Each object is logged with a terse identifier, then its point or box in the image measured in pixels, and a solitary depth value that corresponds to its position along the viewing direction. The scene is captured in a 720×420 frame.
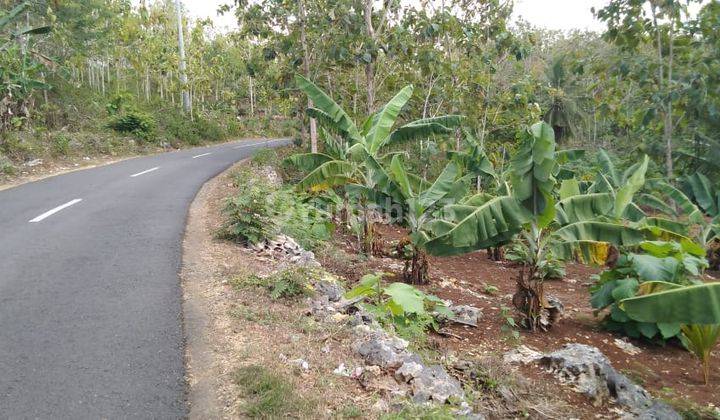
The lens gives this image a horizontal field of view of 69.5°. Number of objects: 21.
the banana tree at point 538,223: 6.28
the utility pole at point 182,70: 28.08
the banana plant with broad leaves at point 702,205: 10.59
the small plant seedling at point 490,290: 9.59
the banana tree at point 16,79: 15.35
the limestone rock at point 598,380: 5.25
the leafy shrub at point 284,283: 6.09
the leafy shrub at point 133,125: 22.73
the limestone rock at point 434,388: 4.19
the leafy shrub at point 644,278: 6.57
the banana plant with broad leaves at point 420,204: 8.55
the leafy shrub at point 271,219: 8.38
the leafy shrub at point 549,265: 11.03
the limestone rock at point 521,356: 6.16
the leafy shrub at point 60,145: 17.12
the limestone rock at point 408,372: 4.46
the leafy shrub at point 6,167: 13.99
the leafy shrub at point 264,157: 17.19
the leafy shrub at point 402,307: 5.10
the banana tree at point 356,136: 9.15
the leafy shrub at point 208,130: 28.33
